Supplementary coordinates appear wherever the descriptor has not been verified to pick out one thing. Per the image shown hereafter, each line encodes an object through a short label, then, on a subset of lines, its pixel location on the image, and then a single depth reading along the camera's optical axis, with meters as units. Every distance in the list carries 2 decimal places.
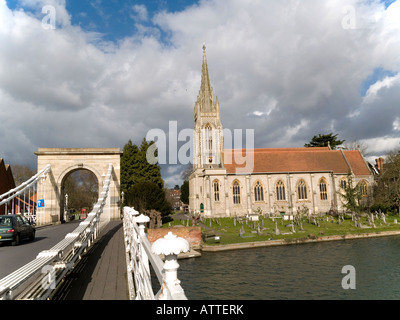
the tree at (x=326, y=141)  67.25
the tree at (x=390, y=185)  39.66
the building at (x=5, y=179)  34.59
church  44.44
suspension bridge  2.55
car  10.69
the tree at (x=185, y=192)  77.89
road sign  23.73
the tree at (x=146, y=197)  31.19
